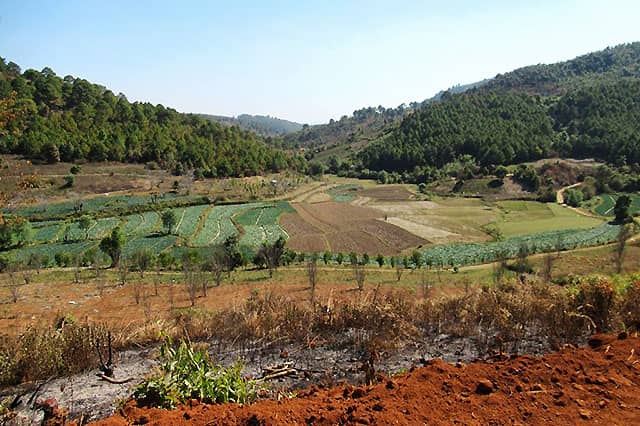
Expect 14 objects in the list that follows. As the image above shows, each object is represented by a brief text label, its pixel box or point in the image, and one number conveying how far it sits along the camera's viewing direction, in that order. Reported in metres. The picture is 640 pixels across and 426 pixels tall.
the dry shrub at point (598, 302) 7.27
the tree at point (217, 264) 28.88
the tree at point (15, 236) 41.56
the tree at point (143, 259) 34.19
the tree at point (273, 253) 36.56
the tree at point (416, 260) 38.78
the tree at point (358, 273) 23.76
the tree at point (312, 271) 21.79
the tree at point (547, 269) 26.67
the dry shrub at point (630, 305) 6.92
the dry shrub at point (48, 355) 6.94
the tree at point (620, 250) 31.72
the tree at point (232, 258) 36.31
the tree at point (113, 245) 35.45
